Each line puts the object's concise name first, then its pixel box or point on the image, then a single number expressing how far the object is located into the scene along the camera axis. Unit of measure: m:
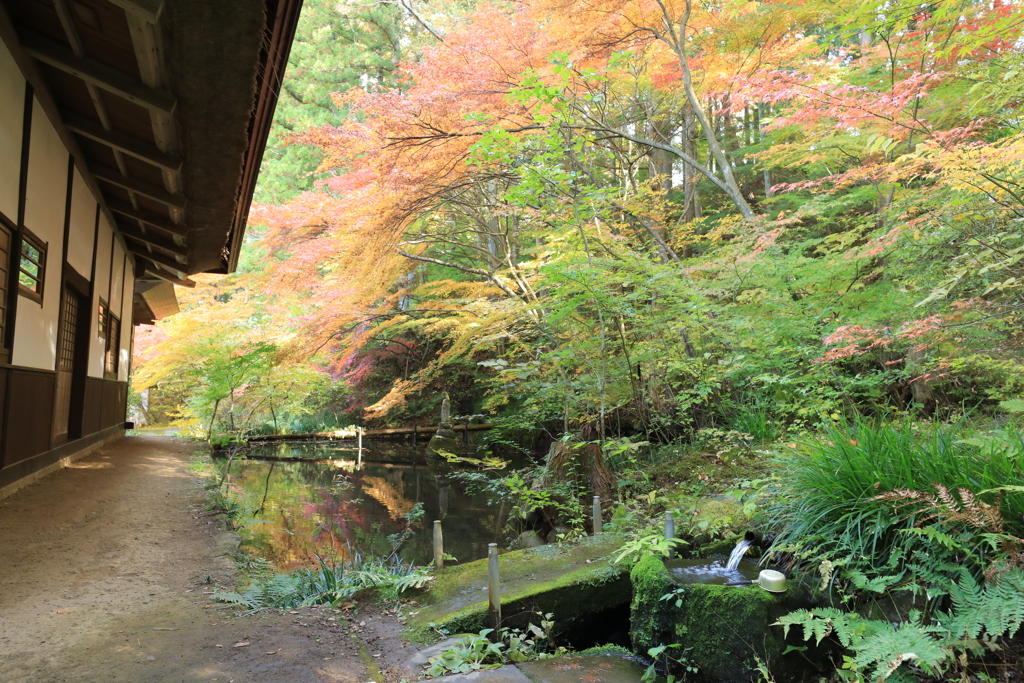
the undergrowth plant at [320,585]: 4.12
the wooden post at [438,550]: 4.95
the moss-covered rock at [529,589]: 4.06
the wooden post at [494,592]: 3.91
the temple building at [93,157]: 3.55
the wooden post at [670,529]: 4.54
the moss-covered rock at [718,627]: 3.41
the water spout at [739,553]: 4.26
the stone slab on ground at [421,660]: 3.31
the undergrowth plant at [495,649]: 3.33
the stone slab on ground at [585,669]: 3.42
